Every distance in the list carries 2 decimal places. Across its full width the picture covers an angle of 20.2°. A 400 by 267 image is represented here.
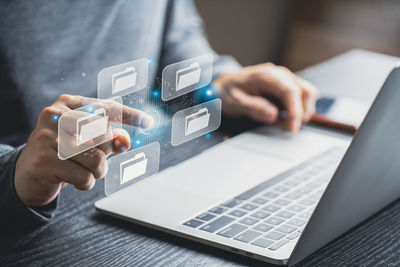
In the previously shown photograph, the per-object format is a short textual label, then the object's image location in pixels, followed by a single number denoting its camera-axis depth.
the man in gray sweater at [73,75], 1.07
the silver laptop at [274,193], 1.04
